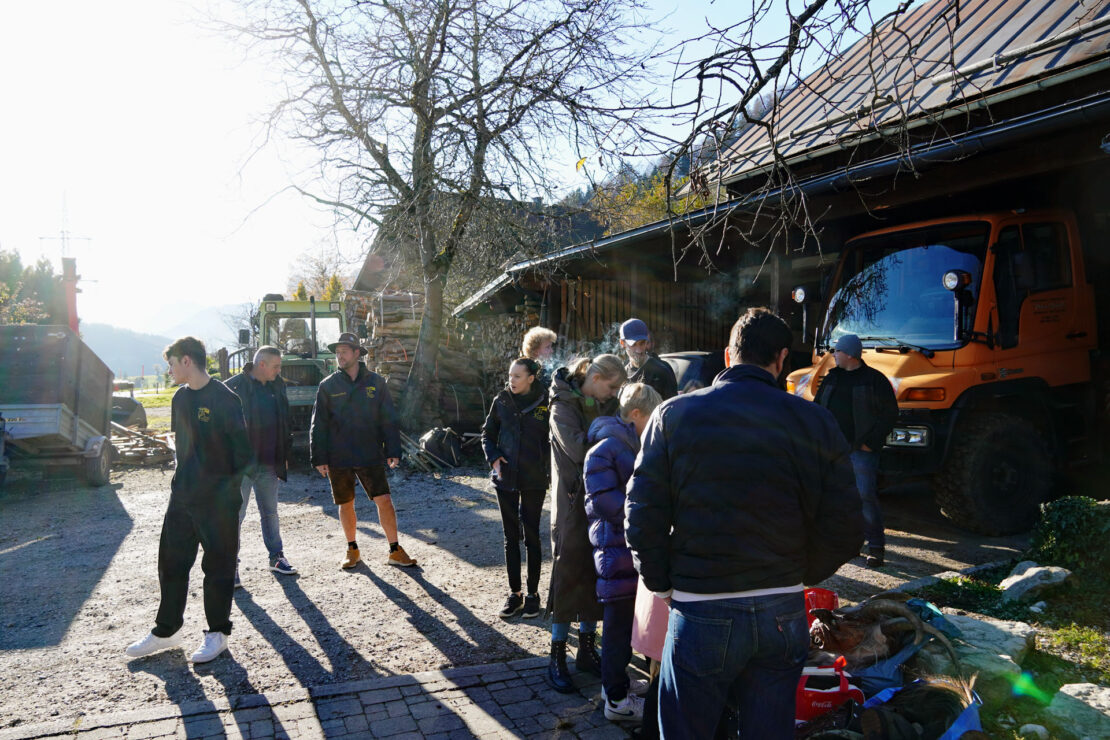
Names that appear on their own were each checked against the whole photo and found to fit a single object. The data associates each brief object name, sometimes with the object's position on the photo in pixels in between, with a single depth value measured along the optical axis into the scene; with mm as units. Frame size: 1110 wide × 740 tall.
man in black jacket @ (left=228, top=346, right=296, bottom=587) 5762
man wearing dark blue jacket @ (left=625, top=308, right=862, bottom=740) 2113
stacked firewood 13703
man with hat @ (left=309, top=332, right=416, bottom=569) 5703
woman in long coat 3604
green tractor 12734
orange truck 5984
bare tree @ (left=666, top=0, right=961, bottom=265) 3594
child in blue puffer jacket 3184
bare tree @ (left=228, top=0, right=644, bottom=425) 11711
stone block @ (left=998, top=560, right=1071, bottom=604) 4332
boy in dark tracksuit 4086
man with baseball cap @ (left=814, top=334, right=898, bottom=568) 5488
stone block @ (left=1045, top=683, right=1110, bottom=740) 2826
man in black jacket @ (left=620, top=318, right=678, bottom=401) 5164
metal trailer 9328
